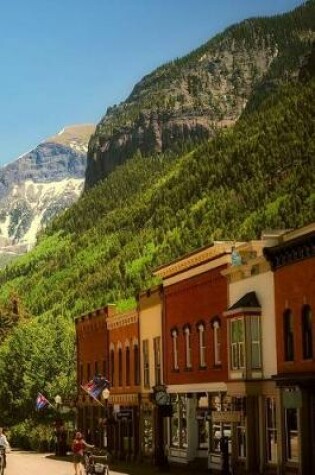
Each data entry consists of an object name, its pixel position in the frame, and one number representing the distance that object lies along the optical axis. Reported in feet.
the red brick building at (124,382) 194.08
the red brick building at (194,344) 149.79
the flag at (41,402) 228.84
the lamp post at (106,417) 172.76
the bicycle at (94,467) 128.77
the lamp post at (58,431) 229.66
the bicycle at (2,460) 142.37
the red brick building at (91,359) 218.59
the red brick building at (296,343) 117.70
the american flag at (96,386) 191.82
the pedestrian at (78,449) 142.20
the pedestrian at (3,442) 140.05
